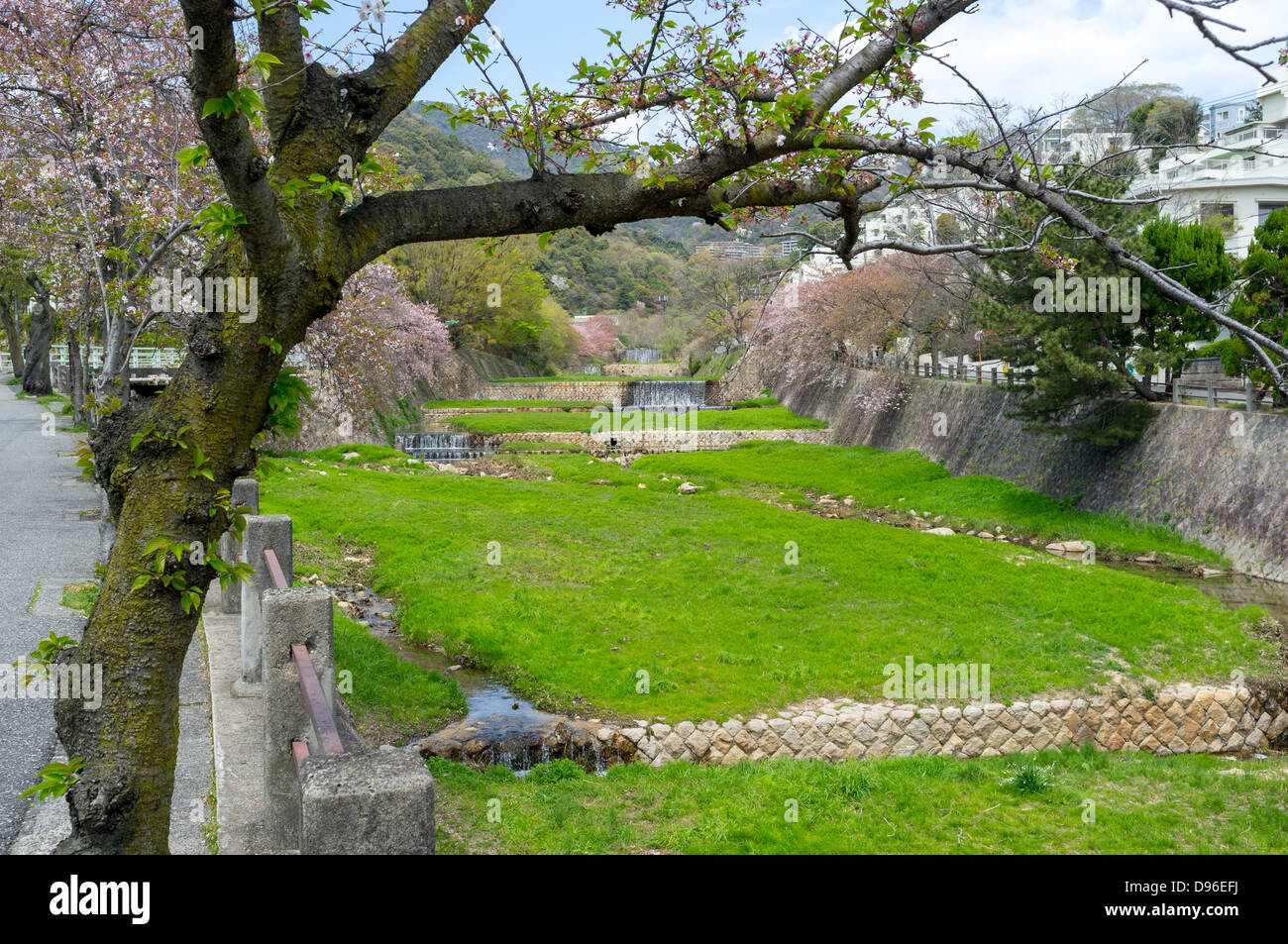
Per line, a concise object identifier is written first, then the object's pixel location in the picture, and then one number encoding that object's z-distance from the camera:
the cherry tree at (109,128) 11.16
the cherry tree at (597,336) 84.66
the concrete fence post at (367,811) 2.96
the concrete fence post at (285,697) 5.16
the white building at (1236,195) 39.66
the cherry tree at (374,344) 17.38
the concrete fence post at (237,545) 10.10
